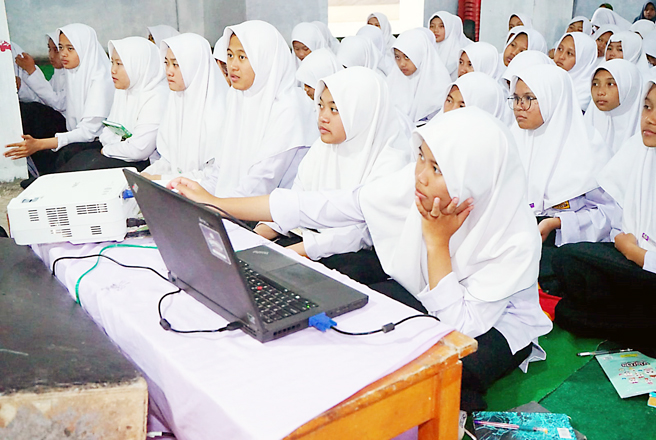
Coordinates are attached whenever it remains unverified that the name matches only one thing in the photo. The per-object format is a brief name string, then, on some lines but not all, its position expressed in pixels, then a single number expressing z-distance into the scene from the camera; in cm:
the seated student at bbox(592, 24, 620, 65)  630
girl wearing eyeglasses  274
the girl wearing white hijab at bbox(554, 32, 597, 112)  507
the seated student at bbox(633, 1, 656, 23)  792
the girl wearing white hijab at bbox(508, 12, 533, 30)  666
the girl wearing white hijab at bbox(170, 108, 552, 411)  158
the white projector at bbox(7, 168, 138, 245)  155
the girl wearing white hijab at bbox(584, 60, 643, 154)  343
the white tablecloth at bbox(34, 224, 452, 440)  93
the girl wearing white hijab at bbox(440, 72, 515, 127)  328
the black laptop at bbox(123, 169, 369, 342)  104
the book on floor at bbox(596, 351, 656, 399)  190
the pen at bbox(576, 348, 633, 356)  213
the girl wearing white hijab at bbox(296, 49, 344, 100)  390
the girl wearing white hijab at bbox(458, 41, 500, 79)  479
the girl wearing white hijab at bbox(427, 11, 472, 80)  643
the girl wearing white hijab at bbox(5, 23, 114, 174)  407
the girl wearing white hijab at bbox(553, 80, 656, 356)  213
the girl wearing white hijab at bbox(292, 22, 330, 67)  589
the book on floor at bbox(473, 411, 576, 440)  159
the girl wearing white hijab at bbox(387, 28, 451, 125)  500
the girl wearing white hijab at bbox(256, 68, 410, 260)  226
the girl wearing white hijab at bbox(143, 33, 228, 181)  323
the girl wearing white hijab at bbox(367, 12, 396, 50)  709
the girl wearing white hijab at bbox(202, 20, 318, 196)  278
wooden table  95
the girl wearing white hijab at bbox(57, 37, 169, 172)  357
